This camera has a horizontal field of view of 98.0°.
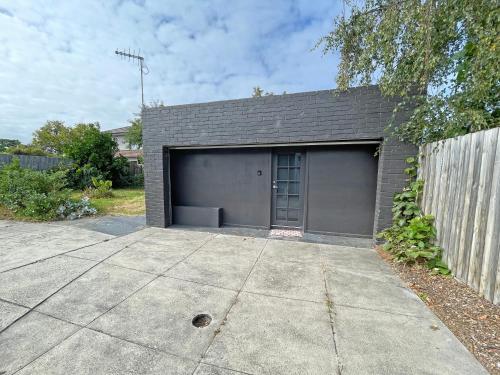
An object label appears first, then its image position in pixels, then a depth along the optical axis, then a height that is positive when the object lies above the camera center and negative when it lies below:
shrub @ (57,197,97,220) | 5.91 -1.28
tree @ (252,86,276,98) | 16.98 +5.97
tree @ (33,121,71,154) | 23.35 +3.01
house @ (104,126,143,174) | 15.11 +1.34
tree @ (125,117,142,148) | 18.12 +2.61
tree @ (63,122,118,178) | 11.20 +0.73
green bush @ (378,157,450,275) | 2.98 -0.93
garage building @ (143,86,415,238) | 3.82 +0.11
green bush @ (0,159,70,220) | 5.75 -0.84
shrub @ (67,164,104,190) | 10.71 -0.59
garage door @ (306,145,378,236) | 4.29 -0.41
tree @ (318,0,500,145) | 2.37 +1.50
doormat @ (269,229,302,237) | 4.55 -1.40
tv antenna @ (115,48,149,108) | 11.67 +6.09
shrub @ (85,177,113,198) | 9.13 -1.12
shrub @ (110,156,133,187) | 12.30 -0.42
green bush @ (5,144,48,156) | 15.32 +0.93
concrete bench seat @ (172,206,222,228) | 5.09 -1.18
